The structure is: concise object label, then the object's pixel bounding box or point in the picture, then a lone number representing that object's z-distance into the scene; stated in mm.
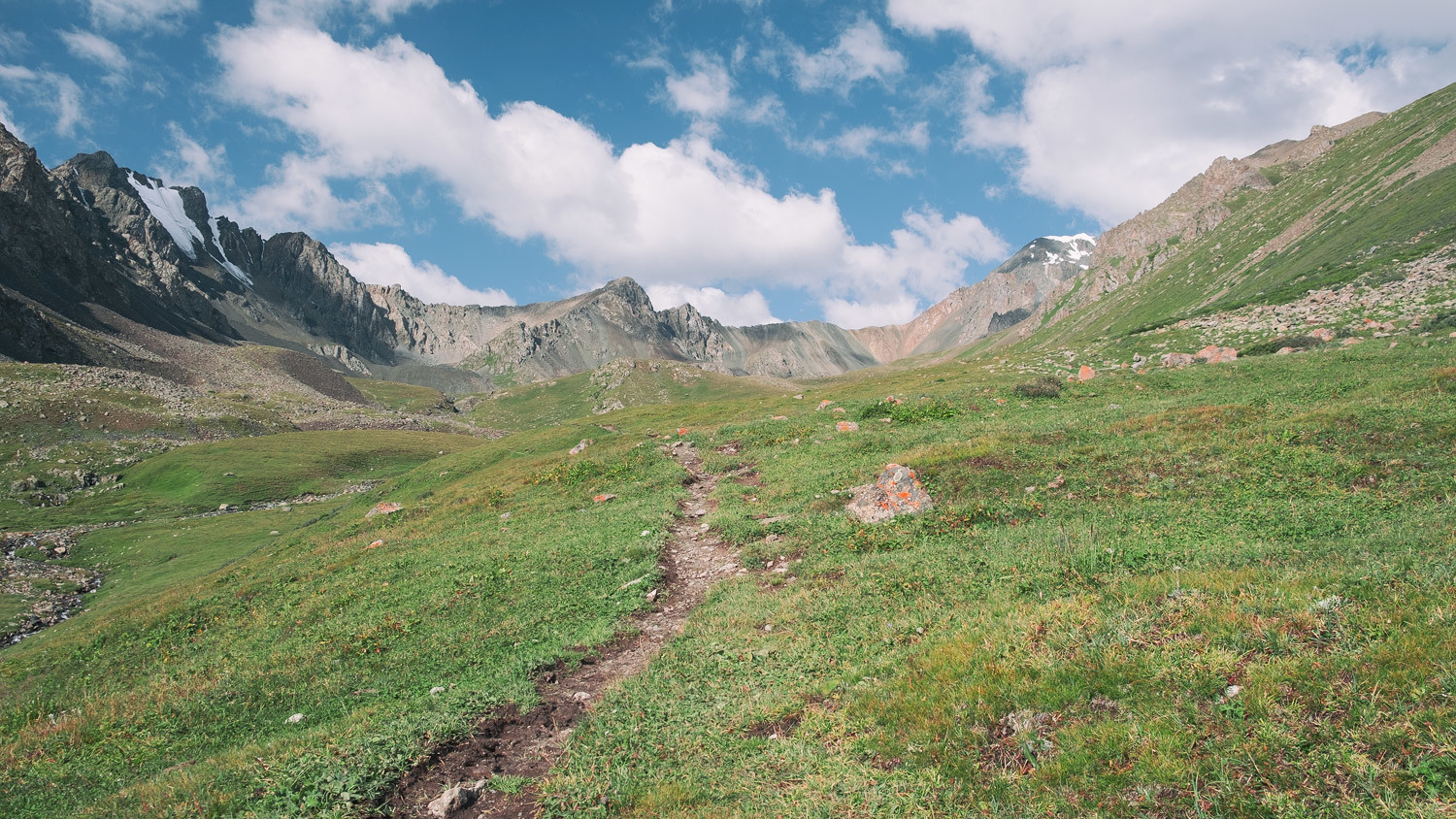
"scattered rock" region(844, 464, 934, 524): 19297
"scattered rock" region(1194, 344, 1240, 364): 41031
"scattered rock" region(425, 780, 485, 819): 8906
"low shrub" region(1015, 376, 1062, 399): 37438
